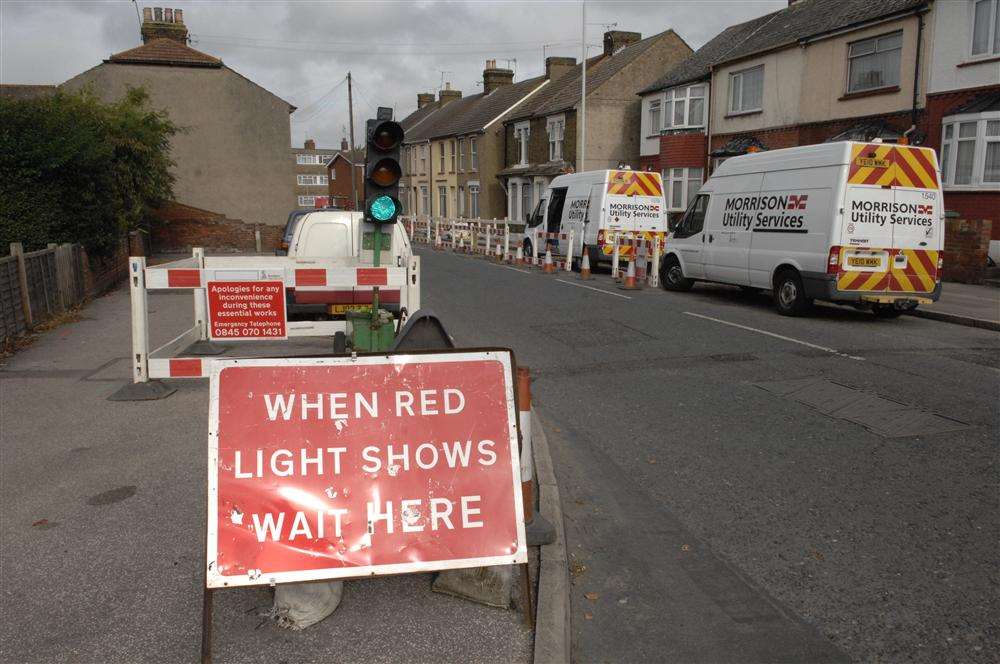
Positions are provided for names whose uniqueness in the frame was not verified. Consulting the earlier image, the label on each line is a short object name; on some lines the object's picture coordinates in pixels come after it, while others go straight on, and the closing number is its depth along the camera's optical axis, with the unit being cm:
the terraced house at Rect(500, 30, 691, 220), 3812
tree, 1291
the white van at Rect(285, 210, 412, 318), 1149
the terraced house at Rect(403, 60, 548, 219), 4822
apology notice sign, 727
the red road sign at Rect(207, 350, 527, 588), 336
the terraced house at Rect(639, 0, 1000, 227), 1916
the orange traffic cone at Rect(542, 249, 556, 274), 2169
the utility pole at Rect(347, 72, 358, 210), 5225
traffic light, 626
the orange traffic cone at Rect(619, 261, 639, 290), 1728
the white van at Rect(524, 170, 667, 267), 2081
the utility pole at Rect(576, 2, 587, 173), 3281
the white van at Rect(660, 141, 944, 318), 1186
